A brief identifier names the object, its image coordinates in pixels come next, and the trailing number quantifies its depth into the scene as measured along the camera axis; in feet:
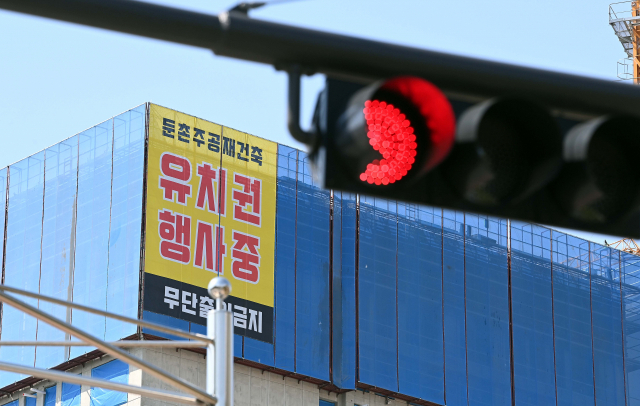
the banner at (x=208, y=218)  357.20
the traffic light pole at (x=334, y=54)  34.99
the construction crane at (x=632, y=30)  543.80
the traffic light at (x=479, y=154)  34.47
